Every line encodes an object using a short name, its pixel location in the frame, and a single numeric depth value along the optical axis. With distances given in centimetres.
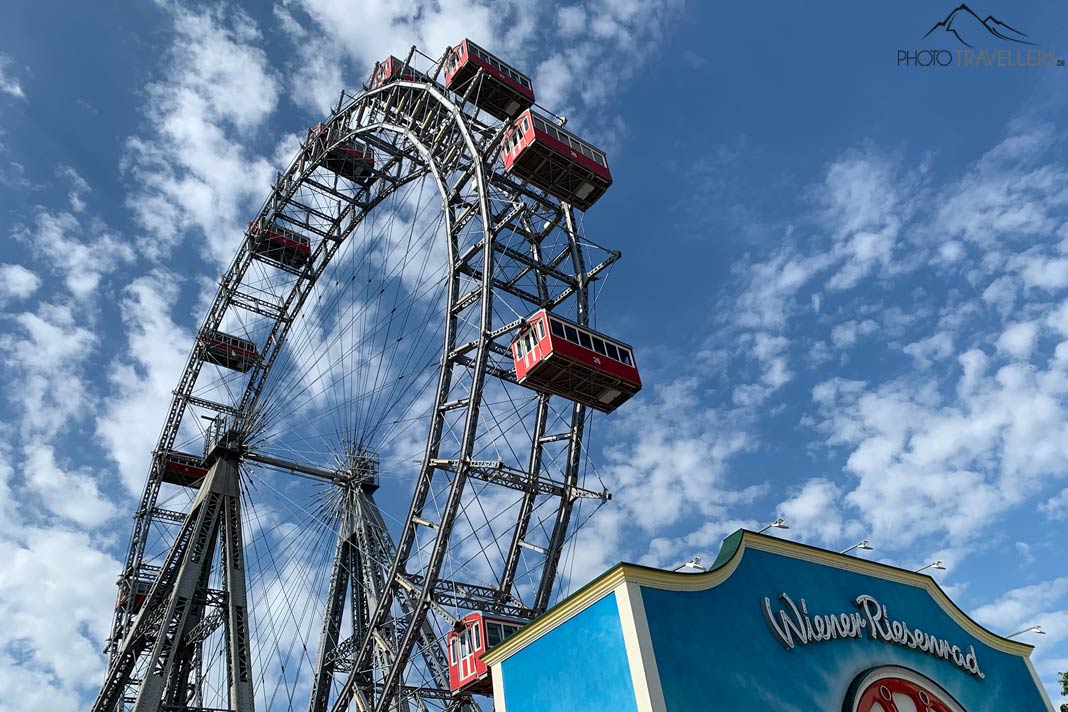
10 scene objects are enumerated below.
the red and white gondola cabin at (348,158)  3753
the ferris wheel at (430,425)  2369
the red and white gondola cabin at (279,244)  4066
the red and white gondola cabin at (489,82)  2988
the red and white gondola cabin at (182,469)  4166
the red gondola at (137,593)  4069
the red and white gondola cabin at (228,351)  4281
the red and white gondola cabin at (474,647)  2088
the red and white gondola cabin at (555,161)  2706
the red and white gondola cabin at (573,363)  2306
